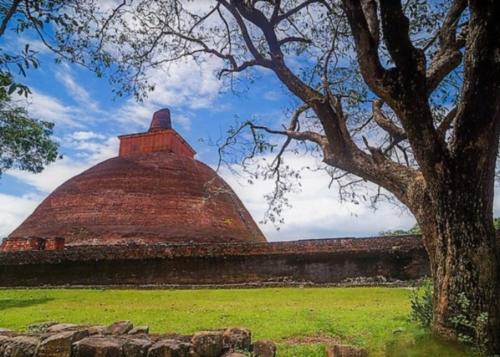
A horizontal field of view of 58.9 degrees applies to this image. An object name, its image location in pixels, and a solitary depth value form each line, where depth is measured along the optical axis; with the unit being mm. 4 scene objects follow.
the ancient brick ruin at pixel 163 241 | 16016
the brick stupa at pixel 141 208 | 28016
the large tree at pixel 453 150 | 5082
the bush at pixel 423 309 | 6027
